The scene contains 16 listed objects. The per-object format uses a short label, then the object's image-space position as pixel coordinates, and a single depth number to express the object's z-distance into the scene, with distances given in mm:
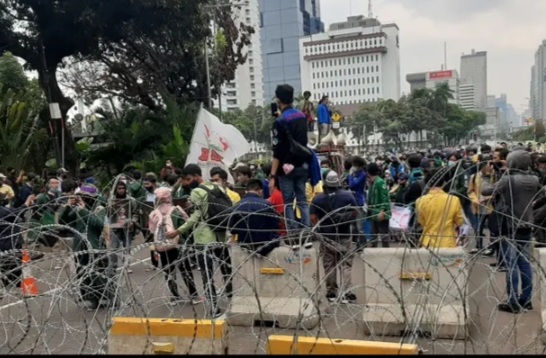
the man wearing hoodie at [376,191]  8352
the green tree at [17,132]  17516
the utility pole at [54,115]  15898
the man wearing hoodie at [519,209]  5738
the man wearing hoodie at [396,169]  12664
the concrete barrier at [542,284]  5112
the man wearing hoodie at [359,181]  9016
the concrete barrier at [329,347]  3525
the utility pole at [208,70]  23625
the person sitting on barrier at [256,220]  5898
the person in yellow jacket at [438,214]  5871
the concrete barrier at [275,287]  5887
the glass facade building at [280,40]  165875
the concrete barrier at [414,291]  5328
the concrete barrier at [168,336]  4648
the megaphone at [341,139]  15514
